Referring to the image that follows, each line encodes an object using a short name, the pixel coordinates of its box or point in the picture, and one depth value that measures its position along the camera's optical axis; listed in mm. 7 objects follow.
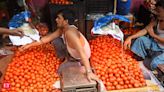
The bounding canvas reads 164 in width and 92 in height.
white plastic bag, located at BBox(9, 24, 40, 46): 2555
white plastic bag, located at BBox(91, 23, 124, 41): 2564
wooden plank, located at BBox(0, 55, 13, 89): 2575
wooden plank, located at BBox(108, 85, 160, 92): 2248
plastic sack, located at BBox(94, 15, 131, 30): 2584
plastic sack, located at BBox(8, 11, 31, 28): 2688
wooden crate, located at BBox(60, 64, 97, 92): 2076
